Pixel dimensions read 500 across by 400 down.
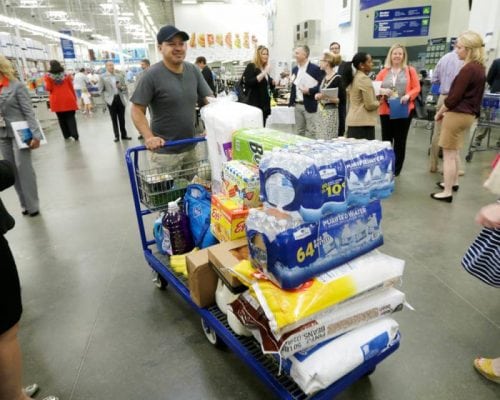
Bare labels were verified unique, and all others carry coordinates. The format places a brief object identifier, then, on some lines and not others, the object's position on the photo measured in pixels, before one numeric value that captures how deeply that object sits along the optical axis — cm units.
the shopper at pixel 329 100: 470
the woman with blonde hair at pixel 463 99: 332
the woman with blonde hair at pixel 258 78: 526
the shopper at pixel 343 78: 408
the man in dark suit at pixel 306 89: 508
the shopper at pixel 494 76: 588
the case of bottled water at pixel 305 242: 122
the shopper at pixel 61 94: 770
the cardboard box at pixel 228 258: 150
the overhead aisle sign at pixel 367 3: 687
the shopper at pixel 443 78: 484
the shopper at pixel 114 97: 766
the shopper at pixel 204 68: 723
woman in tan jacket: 390
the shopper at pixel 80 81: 1309
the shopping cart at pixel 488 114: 487
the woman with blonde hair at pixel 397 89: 414
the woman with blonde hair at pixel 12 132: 322
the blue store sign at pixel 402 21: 895
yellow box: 164
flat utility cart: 139
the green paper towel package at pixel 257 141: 170
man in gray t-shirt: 230
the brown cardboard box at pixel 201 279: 173
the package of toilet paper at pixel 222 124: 201
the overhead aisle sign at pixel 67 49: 1590
